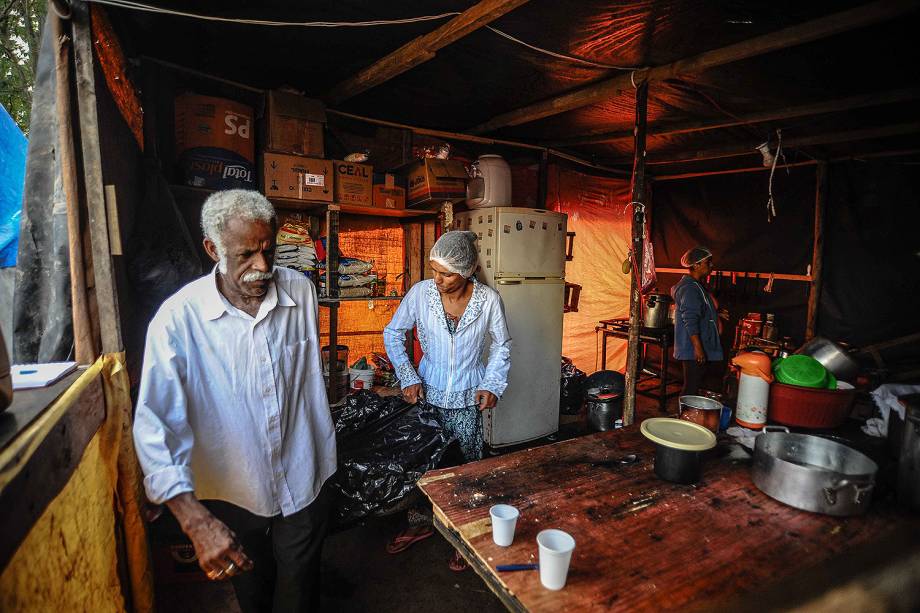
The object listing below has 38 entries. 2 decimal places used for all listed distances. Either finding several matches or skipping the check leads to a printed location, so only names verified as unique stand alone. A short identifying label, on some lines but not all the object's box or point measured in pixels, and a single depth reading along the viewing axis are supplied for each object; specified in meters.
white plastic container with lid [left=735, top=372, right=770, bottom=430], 2.37
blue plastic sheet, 2.70
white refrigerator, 4.60
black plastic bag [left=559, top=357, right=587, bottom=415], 5.75
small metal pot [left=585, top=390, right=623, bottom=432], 4.88
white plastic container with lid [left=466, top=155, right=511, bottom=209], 4.73
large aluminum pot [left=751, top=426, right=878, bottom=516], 1.56
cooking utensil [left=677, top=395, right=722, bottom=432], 2.28
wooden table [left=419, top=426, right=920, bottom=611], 1.29
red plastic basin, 2.36
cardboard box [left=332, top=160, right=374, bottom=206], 4.05
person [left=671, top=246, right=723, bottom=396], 5.07
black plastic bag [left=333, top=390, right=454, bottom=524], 2.78
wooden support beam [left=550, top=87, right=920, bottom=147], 3.93
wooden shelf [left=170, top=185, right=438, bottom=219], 3.48
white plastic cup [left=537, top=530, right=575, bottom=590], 1.25
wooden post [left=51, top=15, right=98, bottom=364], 1.74
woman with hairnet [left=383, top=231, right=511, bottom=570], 2.94
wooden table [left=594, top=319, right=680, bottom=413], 5.93
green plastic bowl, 2.41
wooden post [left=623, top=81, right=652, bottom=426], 4.05
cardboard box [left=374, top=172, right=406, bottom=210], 4.33
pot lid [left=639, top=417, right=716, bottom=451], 1.80
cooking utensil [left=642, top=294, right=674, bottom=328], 6.22
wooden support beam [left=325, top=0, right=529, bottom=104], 2.62
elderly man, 1.57
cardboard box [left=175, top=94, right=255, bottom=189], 3.45
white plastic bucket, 4.43
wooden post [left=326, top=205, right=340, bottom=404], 4.06
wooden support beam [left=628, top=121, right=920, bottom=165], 4.82
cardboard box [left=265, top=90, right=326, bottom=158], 3.73
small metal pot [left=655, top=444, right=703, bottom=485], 1.84
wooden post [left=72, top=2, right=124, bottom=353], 1.81
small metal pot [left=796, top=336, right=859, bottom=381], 2.66
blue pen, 1.35
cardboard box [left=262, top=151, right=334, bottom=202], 3.71
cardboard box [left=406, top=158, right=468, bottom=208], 4.16
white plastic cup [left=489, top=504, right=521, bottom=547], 1.45
